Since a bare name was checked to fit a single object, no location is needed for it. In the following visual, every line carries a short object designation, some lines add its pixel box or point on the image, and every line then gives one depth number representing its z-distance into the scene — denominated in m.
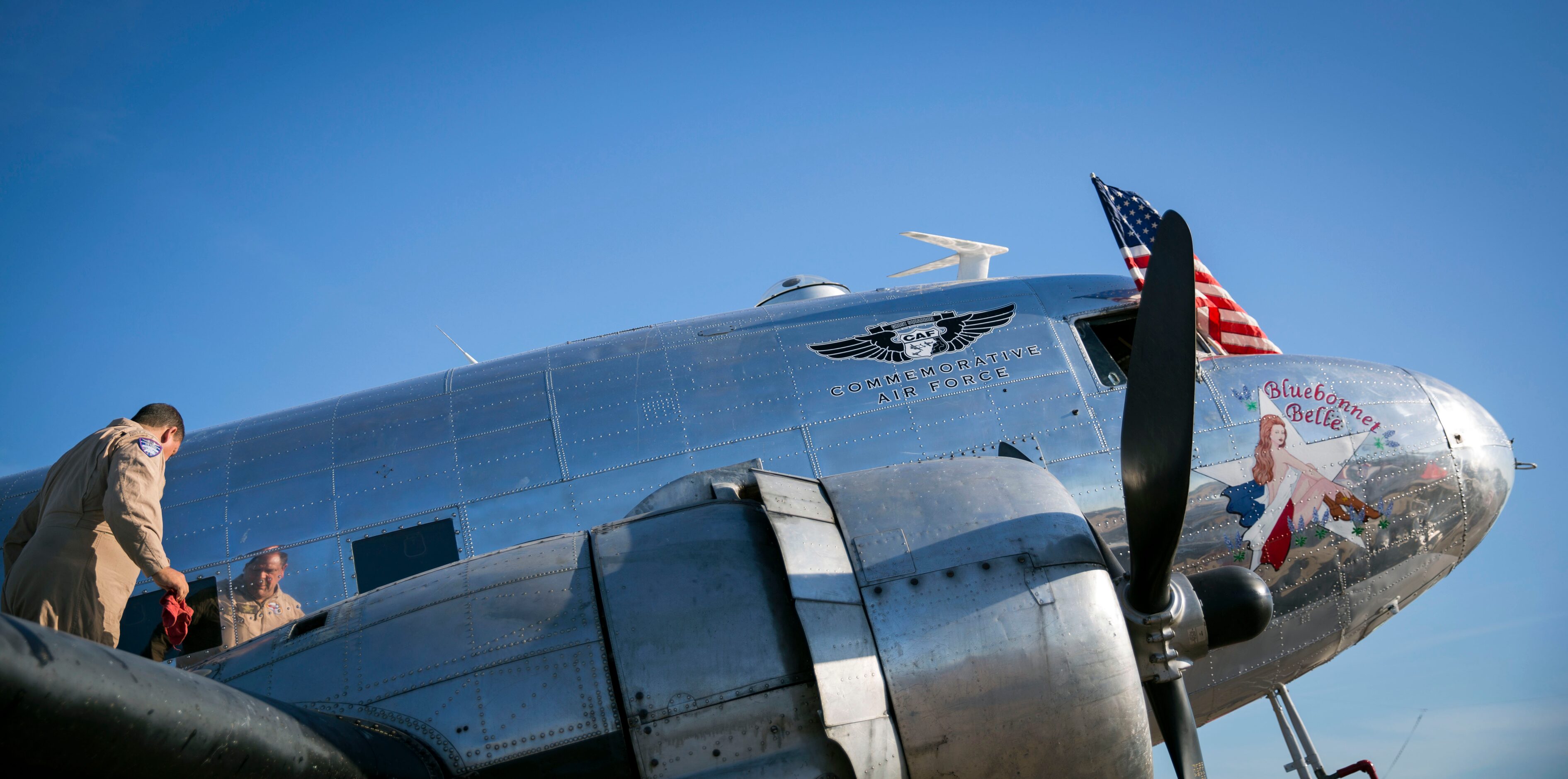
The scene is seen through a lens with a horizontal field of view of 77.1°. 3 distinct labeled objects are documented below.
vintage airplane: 4.57
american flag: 9.91
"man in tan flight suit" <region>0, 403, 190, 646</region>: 5.61
